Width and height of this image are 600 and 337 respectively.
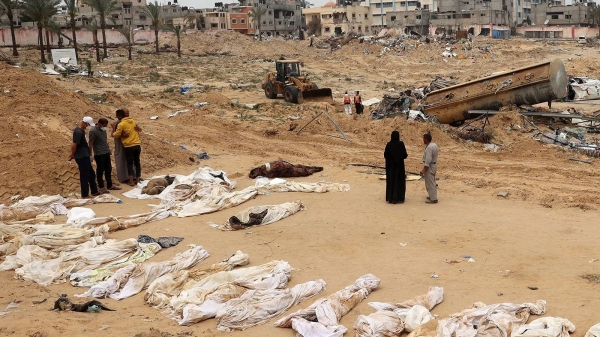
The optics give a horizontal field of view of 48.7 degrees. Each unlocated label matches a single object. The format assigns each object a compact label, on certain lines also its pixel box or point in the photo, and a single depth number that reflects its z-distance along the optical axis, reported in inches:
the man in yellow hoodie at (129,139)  463.8
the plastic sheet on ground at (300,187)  450.6
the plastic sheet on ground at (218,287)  250.5
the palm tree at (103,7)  1534.2
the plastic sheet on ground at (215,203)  406.6
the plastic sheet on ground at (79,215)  376.7
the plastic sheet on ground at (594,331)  210.8
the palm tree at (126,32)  1618.4
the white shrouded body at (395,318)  225.9
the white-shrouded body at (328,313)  229.8
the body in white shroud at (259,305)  243.9
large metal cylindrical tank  677.3
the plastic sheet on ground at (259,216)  374.0
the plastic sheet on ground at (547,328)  215.9
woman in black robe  400.8
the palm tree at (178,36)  1765.5
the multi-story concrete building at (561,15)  3341.5
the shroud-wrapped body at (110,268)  295.0
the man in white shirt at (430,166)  400.5
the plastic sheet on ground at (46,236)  336.8
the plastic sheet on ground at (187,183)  446.1
